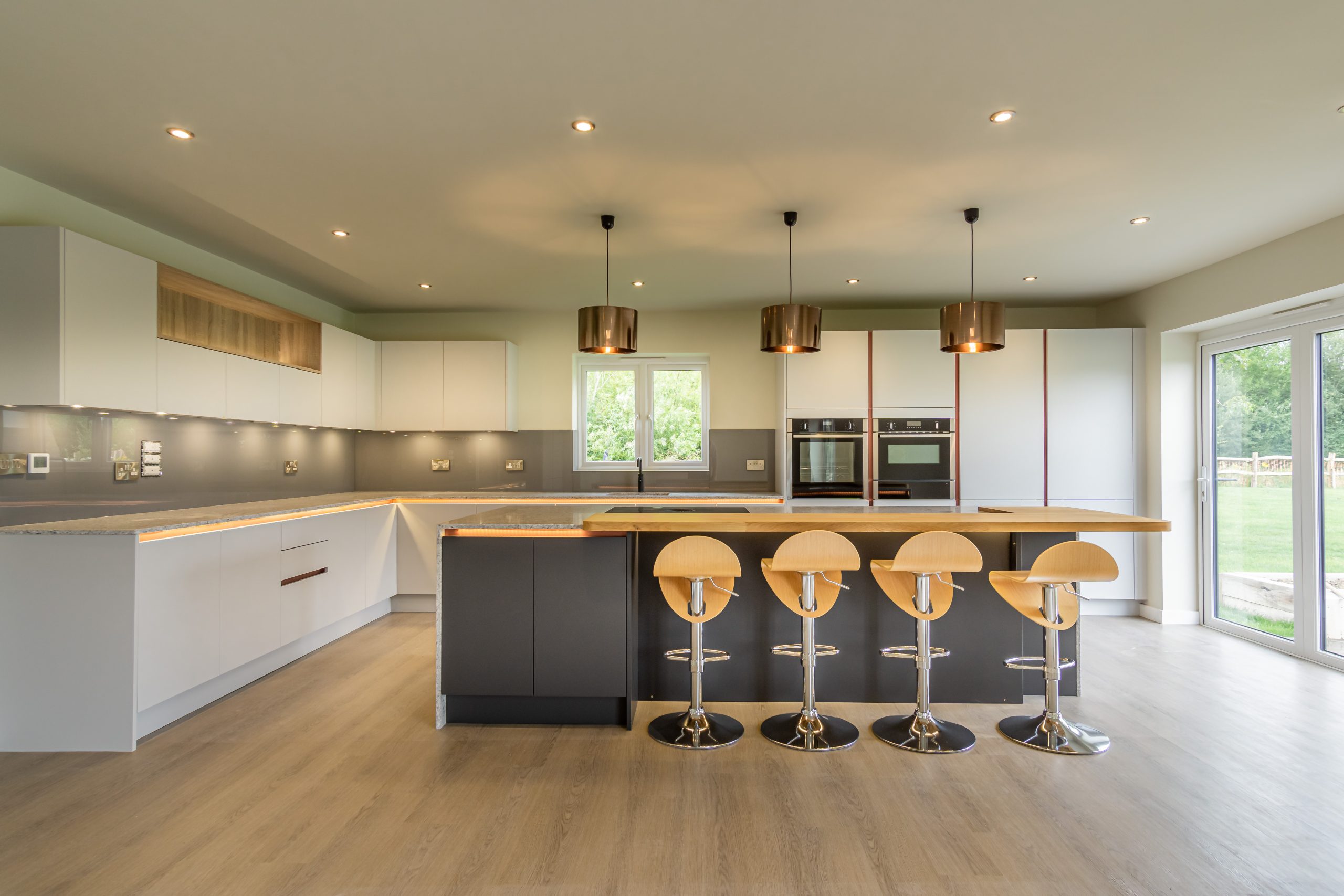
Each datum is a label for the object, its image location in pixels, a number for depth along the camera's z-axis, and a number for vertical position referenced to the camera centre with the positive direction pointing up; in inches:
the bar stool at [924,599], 110.7 -24.7
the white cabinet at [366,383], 214.5 +23.2
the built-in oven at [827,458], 209.9 -1.2
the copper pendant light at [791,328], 135.8 +25.4
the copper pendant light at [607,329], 136.5 +25.2
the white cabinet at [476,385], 222.5 +22.8
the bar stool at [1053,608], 110.4 -26.5
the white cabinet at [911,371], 210.2 +25.7
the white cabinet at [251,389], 157.6 +15.9
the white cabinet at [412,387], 222.7 +22.4
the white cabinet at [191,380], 137.6 +16.0
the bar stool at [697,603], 112.0 -25.3
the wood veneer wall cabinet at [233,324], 139.3 +30.8
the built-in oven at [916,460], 208.5 -1.7
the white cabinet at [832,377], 211.6 +23.9
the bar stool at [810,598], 111.7 -24.4
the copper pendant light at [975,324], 135.6 +26.0
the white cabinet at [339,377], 197.6 +23.4
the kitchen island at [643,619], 120.3 -30.7
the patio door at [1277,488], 157.9 -8.6
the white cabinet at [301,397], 178.2 +15.7
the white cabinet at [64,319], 112.4 +23.4
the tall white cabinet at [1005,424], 207.5 +9.3
